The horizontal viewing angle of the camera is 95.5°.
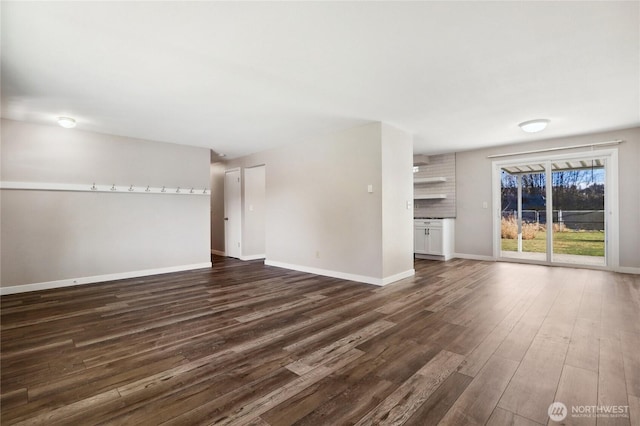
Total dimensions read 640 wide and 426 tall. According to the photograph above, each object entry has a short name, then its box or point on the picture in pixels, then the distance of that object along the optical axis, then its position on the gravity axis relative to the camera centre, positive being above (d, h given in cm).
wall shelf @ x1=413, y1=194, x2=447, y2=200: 703 +36
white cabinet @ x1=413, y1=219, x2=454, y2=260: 650 -62
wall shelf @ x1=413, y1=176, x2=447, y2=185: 698 +77
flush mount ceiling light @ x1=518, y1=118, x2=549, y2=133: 437 +130
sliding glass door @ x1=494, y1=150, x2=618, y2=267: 524 +2
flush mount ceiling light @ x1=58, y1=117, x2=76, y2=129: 407 +132
